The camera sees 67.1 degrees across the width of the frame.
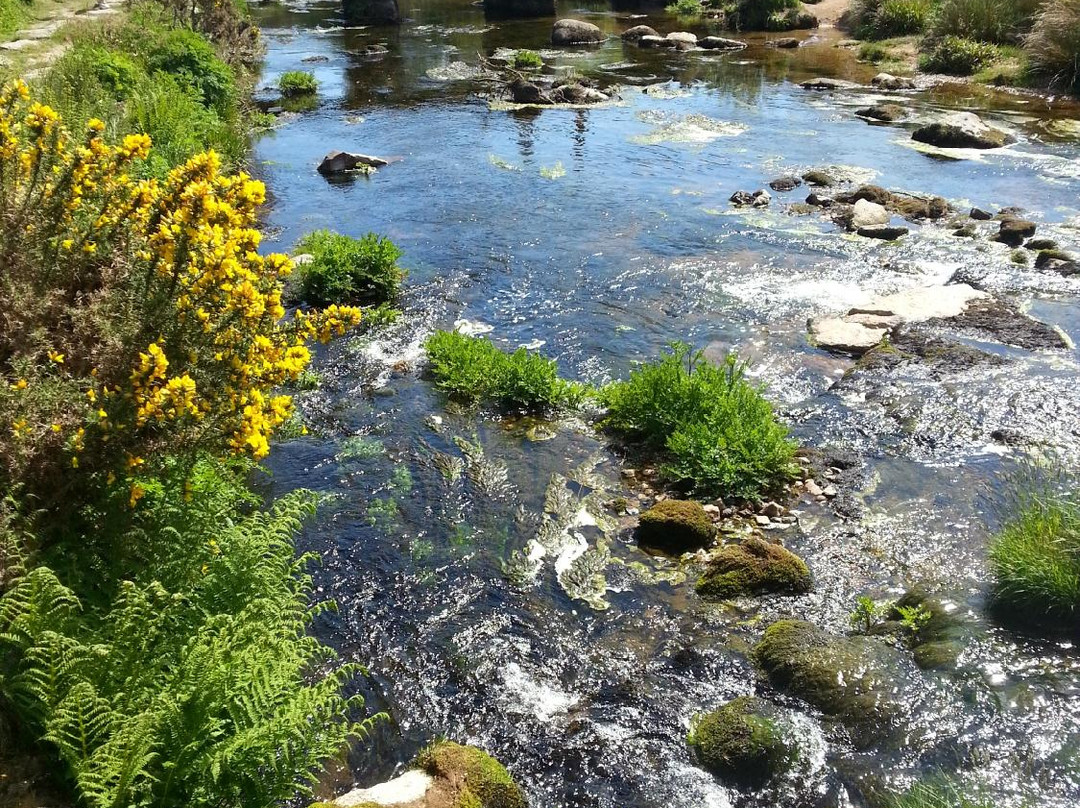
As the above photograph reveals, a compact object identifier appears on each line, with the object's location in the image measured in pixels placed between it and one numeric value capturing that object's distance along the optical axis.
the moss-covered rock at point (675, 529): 7.52
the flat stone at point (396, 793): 4.63
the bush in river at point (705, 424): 8.29
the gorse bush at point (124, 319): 4.56
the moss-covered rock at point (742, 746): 5.31
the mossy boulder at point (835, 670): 5.70
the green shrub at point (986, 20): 27.62
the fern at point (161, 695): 3.76
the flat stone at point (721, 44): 32.78
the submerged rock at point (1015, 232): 13.84
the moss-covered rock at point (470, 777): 4.77
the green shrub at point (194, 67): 17.89
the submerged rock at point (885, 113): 21.79
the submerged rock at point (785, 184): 17.11
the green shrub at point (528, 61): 29.13
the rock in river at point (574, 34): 33.94
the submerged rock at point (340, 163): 18.16
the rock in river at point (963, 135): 19.16
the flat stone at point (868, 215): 14.75
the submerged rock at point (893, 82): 25.42
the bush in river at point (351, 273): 11.84
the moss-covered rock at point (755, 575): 6.87
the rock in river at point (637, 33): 34.89
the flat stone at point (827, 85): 25.80
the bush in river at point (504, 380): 9.69
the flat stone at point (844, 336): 10.91
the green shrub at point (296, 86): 25.02
